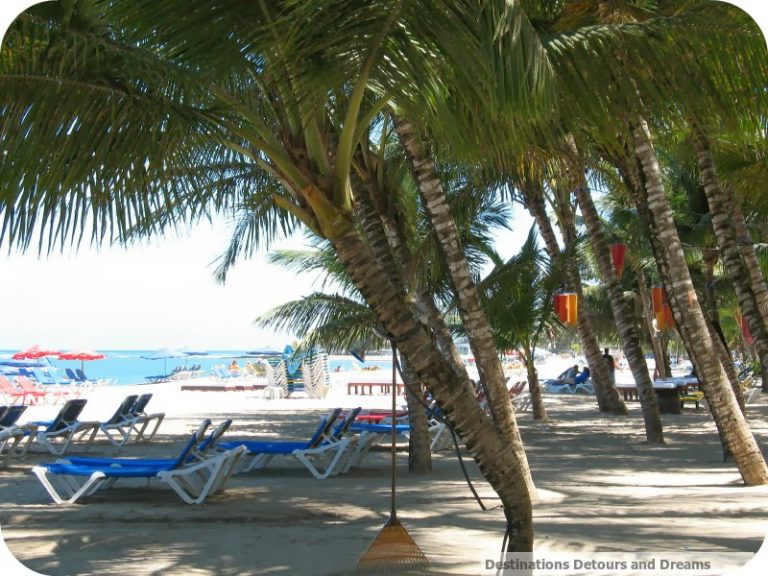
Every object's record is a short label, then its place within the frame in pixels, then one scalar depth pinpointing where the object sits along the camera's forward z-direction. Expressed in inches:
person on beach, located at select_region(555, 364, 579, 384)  1379.2
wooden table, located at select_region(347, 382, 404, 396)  1190.3
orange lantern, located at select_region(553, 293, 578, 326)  558.3
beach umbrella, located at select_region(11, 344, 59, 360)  1331.2
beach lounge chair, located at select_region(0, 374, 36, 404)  888.9
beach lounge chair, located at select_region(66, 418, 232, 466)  314.7
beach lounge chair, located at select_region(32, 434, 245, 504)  295.4
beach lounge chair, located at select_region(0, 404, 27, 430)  481.4
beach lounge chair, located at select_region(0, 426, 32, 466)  426.0
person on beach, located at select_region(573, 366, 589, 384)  1356.1
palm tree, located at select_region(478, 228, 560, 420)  569.0
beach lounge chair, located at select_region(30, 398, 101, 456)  452.1
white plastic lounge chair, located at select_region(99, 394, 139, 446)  512.1
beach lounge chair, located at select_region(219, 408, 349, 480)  375.2
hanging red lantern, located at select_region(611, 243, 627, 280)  548.1
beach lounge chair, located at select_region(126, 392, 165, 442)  532.4
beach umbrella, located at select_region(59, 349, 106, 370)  1357.0
